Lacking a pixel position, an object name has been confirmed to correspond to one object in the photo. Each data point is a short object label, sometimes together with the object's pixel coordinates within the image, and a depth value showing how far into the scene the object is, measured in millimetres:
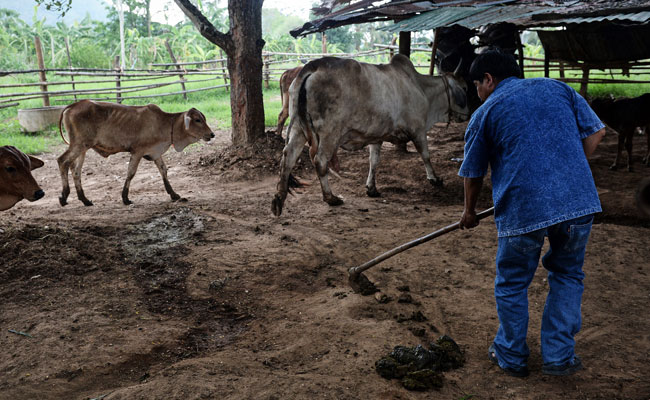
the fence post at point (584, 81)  11664
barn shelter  6414
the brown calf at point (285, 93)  10422
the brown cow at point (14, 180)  4719
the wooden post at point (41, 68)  13062
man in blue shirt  2631
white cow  6160
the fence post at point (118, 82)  14501
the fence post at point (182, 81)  16938
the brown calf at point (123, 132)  6820
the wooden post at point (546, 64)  9695
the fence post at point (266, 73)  18938
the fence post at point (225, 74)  17180
